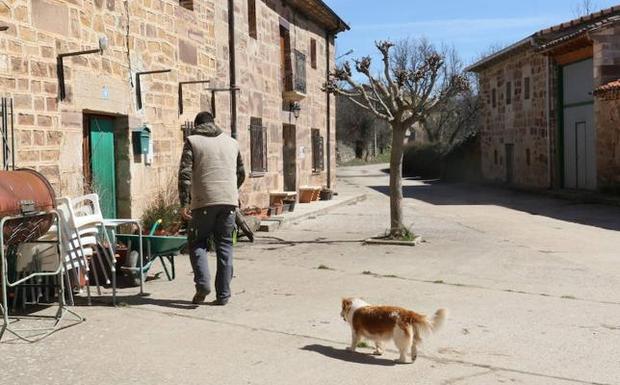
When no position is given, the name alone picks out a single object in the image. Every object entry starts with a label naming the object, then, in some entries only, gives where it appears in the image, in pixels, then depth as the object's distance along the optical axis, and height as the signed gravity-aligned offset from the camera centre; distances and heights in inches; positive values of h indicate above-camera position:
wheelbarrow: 259.4 -26.4
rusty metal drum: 198.7 -7.1
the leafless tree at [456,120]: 1860.2 +139.2
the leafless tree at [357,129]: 2397.9 +149.8
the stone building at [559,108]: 743.7 +76.1
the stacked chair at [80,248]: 222.1 -22.5
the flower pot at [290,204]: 610.9 -25.5
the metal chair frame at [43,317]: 189.2 -37.2
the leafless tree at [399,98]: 429.7 +45.1
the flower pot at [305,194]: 724.0 -20.7
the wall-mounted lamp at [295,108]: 696.4 +63.7
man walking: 239.9 -8.5
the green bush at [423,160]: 1477.6 +24.8
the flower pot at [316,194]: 736.3 -21.1
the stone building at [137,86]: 297.1 +49.3
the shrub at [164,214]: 380.5 -20.2
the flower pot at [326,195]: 762.8 -22.7
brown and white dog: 175.9 -37.9
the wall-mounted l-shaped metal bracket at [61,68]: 311.1 +47.4
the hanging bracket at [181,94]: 430.9 +49.1
